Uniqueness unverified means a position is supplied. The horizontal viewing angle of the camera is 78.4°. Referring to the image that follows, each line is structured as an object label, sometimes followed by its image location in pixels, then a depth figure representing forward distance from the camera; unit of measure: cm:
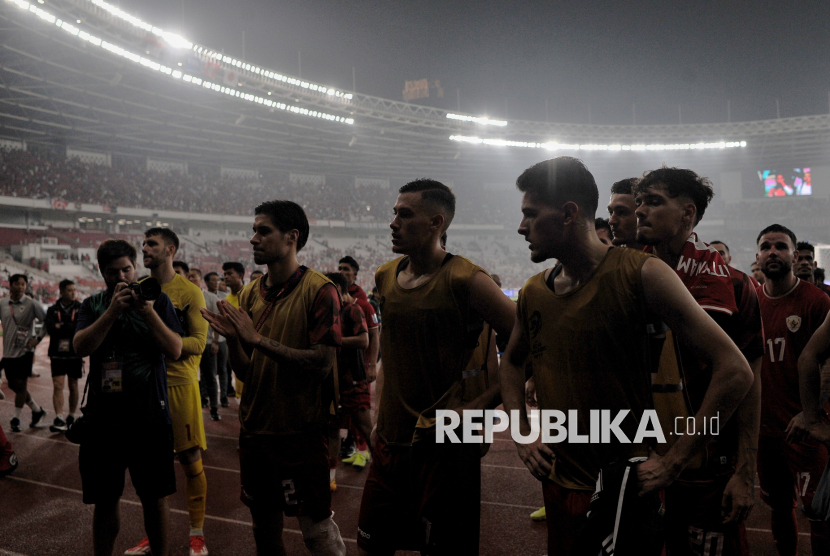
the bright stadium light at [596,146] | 3800
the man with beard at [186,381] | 371
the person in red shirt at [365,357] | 542
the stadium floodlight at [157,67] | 1886
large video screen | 4009
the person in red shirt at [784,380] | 301
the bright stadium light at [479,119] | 3738
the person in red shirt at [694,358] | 186
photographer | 294
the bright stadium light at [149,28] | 2125
